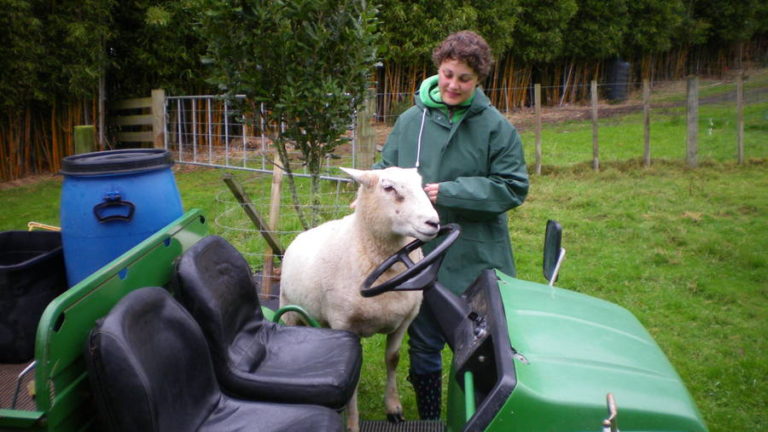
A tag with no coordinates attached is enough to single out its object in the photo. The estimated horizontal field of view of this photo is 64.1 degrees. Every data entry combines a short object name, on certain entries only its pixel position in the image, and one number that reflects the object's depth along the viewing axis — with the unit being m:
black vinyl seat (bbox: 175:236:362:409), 2.54
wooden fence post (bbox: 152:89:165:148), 10.09
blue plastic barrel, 2.93
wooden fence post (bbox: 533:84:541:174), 10.59
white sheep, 2.81
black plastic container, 2.83
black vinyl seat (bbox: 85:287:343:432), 1.84
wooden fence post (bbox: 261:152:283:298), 4.88
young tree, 3.90
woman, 2.98
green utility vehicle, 1.75
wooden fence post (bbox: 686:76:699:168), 10.61
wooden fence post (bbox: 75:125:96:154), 4.88
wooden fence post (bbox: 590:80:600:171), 10.75
